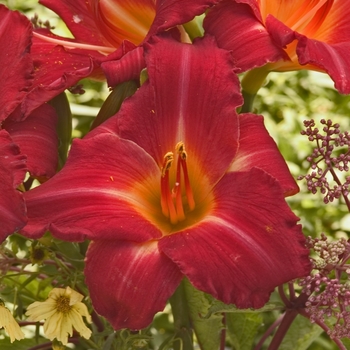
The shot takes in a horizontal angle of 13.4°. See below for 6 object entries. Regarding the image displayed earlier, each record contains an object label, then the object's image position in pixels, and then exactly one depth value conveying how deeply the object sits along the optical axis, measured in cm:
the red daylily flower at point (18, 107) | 66
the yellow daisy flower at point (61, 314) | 66
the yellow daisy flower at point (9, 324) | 66
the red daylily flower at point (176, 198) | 62
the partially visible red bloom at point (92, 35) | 66
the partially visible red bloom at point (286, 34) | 65
